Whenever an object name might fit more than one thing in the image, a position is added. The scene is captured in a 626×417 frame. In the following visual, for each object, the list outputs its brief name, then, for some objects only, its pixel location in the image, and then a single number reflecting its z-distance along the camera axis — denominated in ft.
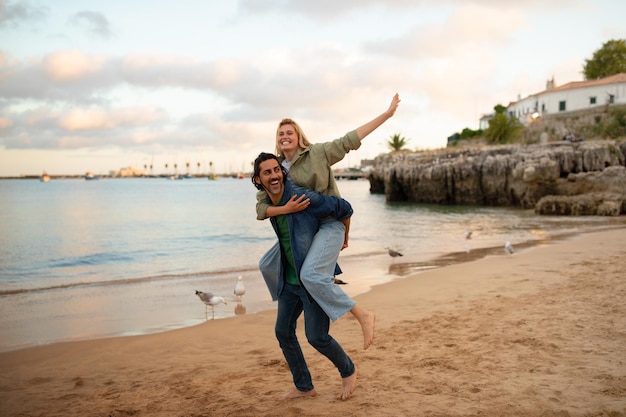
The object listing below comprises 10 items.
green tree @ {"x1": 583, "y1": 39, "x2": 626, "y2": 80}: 234.99
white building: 197.06
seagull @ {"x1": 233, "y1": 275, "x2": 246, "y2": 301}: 34.36
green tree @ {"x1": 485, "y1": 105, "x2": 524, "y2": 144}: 211.61
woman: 13.41
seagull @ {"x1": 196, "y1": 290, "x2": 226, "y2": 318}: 31.22
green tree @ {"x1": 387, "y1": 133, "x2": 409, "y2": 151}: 285.23
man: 13.83
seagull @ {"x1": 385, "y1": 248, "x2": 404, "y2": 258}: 52.19
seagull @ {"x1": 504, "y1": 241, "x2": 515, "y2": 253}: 51.85
